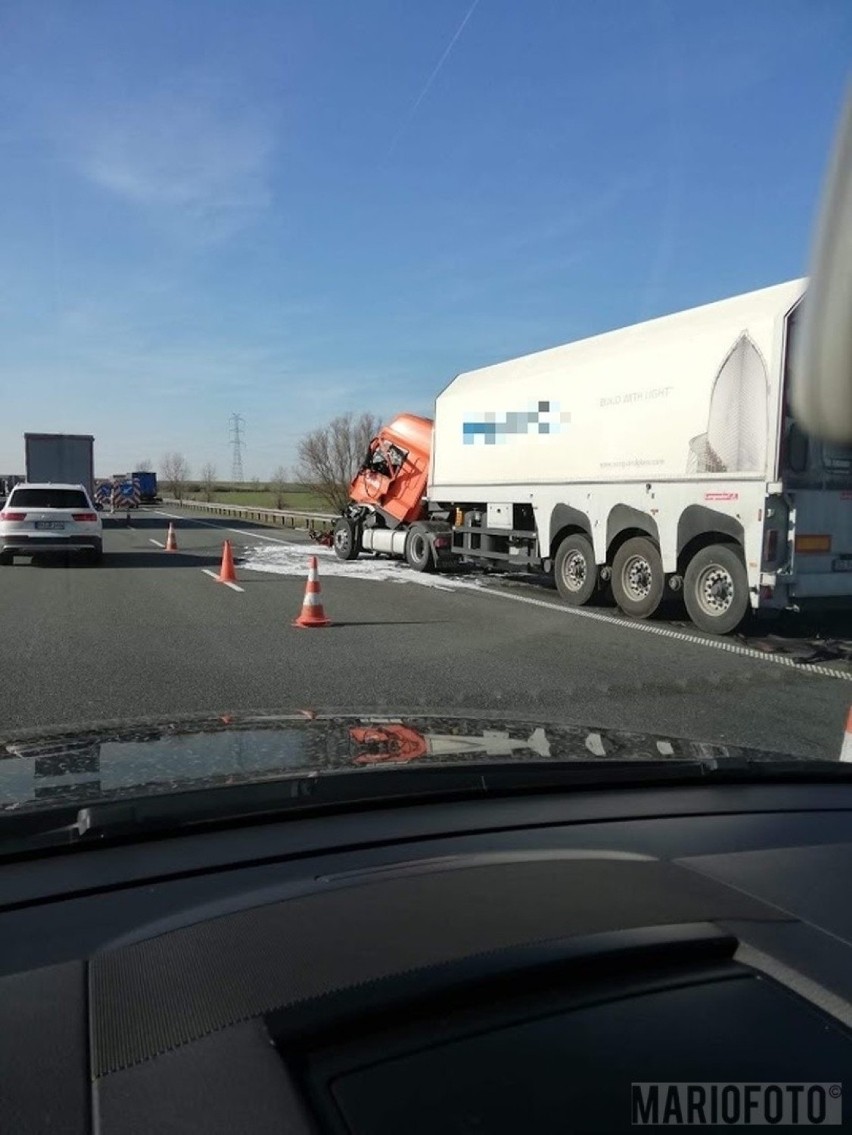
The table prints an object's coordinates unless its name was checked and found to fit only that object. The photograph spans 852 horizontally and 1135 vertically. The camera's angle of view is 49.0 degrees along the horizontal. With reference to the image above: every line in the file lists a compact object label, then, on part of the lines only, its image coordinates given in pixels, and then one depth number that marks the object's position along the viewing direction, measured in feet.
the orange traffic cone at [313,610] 36.01
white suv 61.26
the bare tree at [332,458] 153.17
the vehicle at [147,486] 239.91
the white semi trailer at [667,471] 32.68
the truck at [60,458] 109.19
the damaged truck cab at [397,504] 60.75
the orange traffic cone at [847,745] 14.89
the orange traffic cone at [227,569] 53.36
